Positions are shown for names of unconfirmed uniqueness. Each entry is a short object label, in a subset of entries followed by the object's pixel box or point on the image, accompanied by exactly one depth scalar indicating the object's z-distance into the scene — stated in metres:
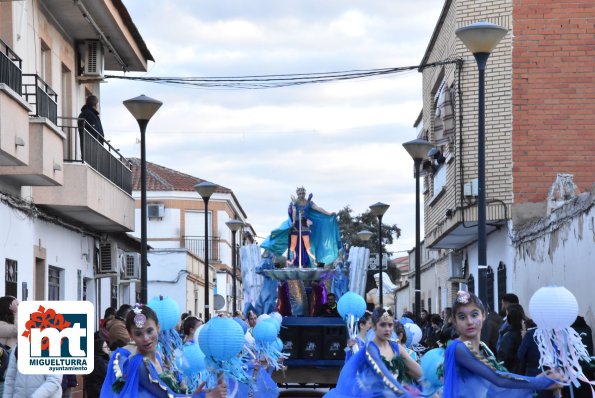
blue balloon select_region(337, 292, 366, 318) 18.30
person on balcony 23.98
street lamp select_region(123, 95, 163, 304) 19.27
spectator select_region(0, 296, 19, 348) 11.87
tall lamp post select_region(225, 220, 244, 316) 38.28
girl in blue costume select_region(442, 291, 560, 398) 8.99
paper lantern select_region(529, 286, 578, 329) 8.73
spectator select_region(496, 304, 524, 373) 14.67
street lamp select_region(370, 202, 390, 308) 32.53
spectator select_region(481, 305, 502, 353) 17.12
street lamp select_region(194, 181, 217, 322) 30.95
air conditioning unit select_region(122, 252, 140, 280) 33.11
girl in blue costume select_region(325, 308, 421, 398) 12.00
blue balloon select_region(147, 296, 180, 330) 10.17
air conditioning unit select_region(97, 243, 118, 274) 28.89
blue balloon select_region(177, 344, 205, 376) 9.94
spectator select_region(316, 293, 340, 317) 23.93
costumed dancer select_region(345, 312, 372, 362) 14.98
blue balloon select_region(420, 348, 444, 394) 10.98
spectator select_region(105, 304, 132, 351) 13.05
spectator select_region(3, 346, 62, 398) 10.87
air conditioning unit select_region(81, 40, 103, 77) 26.11
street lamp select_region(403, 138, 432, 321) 23.59
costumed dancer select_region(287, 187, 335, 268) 24.80
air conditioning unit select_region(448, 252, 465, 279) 35.53
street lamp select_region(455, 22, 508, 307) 15.98
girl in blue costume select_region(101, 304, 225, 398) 8.93
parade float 23.22
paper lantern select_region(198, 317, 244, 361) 9.38
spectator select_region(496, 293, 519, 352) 16.69
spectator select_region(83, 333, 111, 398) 13.59
